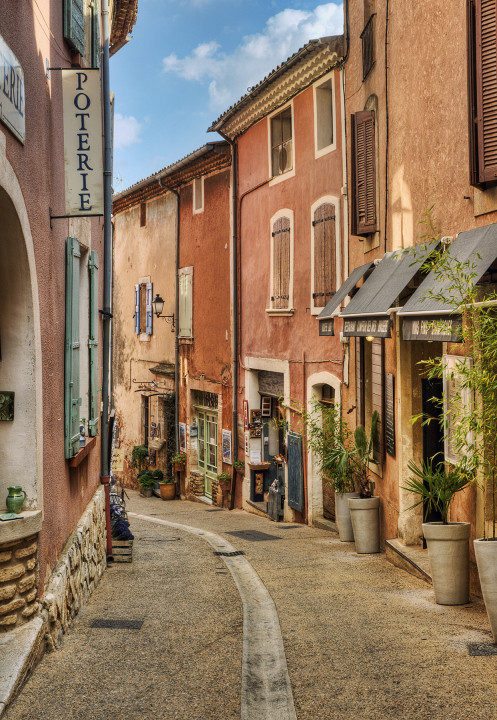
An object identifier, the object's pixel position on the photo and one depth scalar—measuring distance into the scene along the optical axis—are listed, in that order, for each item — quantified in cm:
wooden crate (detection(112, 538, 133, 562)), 1006
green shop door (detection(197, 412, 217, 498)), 1898
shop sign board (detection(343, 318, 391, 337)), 846
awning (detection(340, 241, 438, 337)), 834
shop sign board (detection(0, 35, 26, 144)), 470
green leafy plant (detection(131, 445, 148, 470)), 2231
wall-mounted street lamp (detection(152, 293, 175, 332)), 2069
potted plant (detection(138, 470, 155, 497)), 2097
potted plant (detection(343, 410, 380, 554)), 1012
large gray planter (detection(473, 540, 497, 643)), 540
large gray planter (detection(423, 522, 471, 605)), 678
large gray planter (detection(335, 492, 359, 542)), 1132
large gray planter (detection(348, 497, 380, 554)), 1011
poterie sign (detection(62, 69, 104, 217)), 657
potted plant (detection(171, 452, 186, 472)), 1995
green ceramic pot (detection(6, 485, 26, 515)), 545
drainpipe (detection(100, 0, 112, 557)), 990
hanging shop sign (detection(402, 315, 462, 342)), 615
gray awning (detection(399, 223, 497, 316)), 602
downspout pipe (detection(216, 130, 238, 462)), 1731
